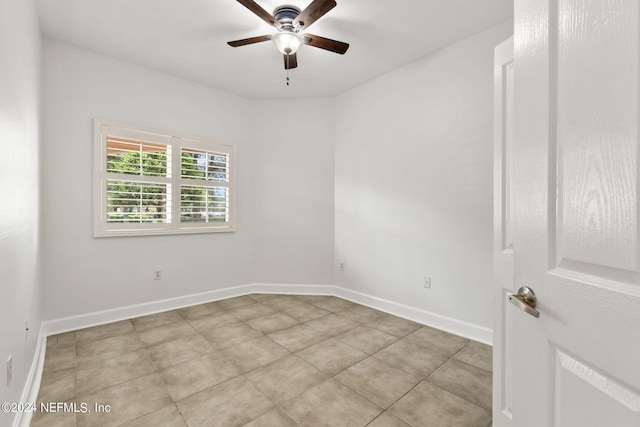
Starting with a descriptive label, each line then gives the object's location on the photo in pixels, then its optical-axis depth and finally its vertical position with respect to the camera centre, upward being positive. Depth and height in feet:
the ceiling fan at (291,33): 6.90 +4.82
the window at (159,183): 9.93 +1.16
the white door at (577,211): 1.91 +0.01
